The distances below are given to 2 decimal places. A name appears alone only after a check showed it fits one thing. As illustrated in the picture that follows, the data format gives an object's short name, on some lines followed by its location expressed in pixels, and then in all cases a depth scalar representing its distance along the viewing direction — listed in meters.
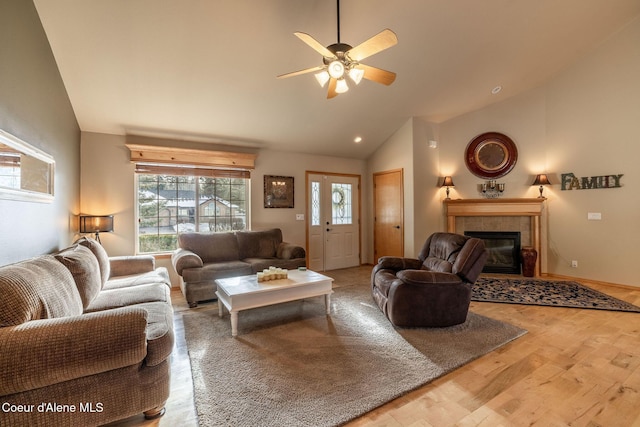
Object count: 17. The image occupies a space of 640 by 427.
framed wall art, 5.11
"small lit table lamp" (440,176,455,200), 5.20
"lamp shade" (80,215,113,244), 3.52
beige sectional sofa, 1.25
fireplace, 4.99
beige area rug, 1.68
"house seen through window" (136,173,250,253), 4.28
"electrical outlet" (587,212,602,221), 4.32
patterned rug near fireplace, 3.37
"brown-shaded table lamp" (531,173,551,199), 4.67
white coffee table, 2.64
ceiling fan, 2.06
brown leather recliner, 2.71
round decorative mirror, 5.01
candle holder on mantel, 5.09
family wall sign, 4.16
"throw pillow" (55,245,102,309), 2.06
